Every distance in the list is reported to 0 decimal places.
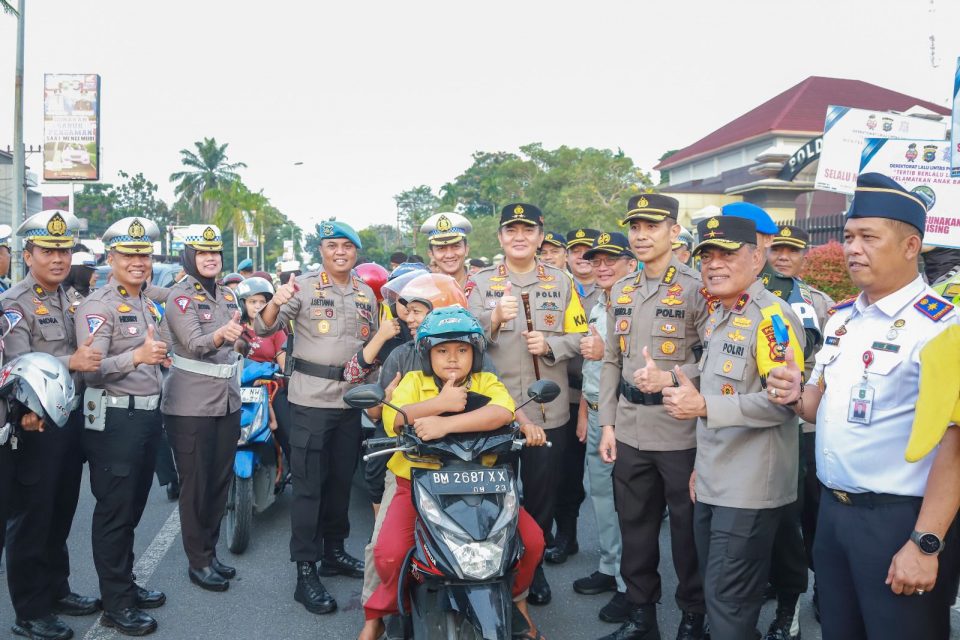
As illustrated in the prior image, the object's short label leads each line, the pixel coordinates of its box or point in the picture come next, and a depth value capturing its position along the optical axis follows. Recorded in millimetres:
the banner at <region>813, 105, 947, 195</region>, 7883
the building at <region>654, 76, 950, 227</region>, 37219
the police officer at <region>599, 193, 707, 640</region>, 4016
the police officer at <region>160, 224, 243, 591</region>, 4871
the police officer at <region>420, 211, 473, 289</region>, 5336
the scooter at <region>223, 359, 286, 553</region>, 5449
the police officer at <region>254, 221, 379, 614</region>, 4797
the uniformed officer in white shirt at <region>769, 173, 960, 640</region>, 2463
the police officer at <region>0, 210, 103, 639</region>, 4117
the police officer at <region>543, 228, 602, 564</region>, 5438
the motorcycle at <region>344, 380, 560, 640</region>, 2912
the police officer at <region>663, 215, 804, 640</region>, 3287
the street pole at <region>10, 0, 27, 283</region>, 17766
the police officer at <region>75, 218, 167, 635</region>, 4293
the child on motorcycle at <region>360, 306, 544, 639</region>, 3322
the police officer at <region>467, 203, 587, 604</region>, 4617
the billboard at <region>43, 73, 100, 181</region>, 24266
